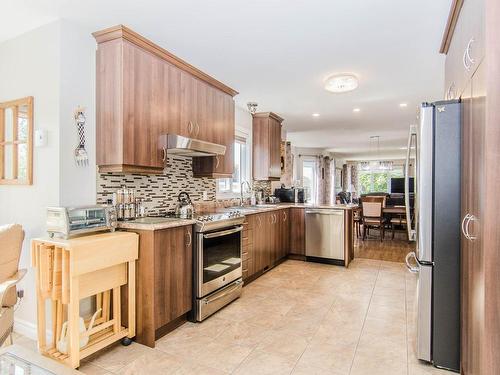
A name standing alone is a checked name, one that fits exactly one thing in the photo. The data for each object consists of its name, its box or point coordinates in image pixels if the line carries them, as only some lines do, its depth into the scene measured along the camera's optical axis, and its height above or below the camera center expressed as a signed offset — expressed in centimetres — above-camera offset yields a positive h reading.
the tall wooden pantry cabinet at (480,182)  116 +2
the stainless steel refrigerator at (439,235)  196 -32
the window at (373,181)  1416 +30
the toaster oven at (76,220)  203 -24
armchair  180 -58
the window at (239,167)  469 +35
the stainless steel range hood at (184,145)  272 +40
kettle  294 -20
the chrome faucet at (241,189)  483 -2
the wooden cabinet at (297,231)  484 -72
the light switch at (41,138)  230 +38
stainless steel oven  267 -77
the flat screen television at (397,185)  1072 +8
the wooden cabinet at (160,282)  226 -76
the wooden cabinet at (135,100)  238 +76
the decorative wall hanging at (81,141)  236 +37
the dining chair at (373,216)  654 -64
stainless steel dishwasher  454 -76
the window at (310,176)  1043 +40
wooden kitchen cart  191 -67
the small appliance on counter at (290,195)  561 -15
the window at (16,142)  239 +39
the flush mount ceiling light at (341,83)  339 +122
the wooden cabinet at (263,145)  513 +73
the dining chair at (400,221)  662 -76
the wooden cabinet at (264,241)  367 -75
